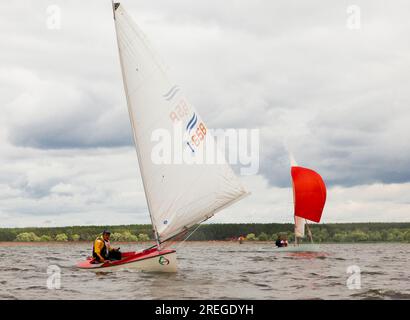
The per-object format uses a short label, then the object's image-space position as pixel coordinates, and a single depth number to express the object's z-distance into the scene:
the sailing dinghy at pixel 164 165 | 23.31
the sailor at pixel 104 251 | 25.49
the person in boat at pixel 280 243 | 49.25
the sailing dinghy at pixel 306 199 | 48.47
